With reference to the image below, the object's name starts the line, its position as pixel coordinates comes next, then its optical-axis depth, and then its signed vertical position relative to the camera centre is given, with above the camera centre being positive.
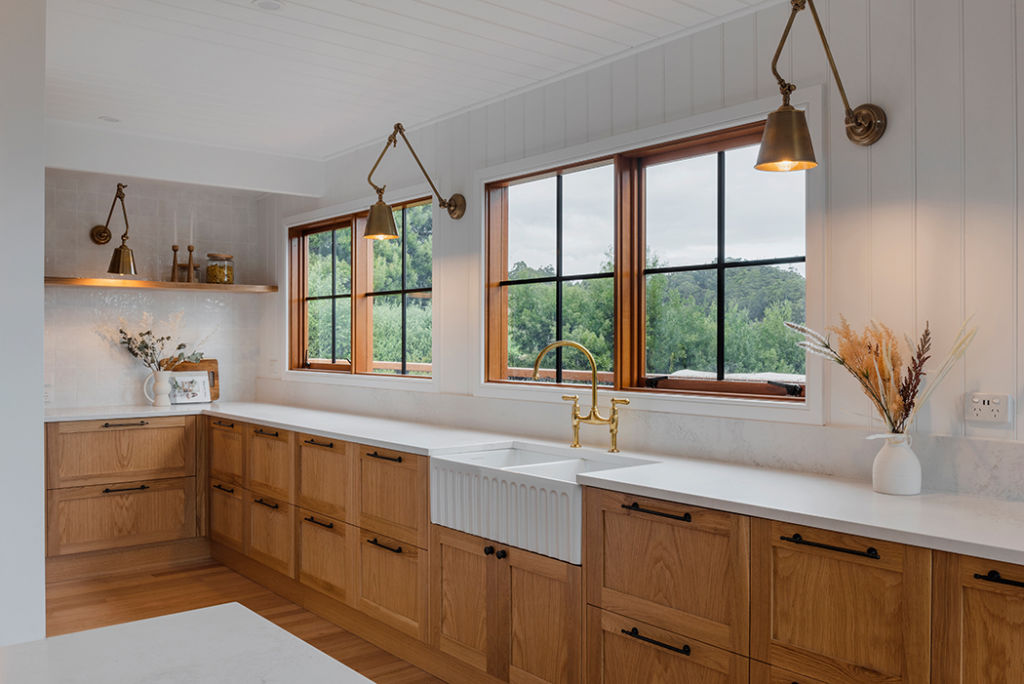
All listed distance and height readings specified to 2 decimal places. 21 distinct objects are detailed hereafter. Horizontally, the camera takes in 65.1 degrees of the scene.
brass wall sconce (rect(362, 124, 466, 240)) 3.50 +0.53
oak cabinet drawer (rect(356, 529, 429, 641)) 3.25 -1.02
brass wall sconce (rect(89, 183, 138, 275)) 5.03 +0.57
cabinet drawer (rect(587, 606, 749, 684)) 2.17 -0.90
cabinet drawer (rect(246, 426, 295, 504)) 4.18 -0.65
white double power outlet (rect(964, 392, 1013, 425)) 2.18 -0.18
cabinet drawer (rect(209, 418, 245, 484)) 4.67 -0.64
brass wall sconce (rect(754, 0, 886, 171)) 2.13 +0.54
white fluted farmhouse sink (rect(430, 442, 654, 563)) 2.60 -0.53
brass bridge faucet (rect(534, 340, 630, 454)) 3.12 -0.28
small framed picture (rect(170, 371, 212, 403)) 5.41 -0.30
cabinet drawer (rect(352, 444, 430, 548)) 3.23 -0.64
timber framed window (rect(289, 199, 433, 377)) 4.49 +0.28
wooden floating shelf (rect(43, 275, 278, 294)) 4.89 +0.38
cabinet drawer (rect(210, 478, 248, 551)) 4.68 -1.02
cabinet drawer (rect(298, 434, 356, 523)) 3.71 -0.65
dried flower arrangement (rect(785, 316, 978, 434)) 2.22 -0.07
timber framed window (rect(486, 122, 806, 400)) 2.82 +0.29
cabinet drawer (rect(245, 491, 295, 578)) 4.19 -1.03
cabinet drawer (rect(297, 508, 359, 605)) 3.70 -1.02
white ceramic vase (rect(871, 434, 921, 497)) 2.21 -0.35
